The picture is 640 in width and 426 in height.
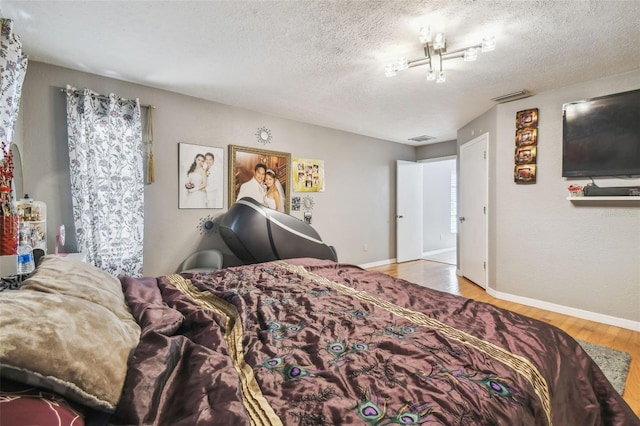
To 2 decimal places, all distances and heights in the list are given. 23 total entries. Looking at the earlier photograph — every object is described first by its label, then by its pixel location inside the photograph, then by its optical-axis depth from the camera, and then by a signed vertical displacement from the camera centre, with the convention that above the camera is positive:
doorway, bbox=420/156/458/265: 6.85 -0.14
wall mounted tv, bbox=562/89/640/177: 2.68 +0.65
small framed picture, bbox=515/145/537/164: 3.29 +0.56
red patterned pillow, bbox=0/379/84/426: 0.52 -0.38
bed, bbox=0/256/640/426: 0.67 -0.51
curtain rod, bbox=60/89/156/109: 2.66 +1.07
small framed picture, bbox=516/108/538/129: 3.26 +0.97
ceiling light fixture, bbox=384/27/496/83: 2.05 +1.18
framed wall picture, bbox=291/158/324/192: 4.32 +0.46
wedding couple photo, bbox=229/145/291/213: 3.72 +0.40
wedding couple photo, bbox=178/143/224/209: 3.34 +0.35
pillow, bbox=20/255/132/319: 0.95 -0.28
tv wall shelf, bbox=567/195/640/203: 2.63 +0.03
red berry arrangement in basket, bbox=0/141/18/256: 1.41 -0.06
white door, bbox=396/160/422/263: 5.63 -0.14
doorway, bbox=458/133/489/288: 3.94 -0.10
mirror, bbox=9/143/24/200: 2.27 +0.30
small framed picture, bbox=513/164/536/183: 3.30 +0.34
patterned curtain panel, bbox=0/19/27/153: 1.66 +0.81
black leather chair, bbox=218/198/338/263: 3.29 -0.34
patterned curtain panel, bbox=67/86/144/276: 2.67 +0.28
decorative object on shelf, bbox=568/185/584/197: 2.95 +0.12
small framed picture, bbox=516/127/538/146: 3.28 +0.77
